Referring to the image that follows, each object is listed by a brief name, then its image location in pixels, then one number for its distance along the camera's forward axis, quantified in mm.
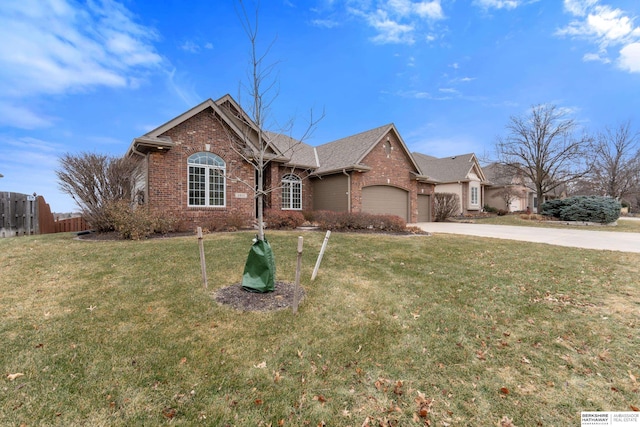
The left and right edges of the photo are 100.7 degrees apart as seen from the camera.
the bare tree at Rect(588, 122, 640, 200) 29873
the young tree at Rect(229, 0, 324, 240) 5113
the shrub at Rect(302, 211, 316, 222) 14675
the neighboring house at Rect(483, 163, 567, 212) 31592
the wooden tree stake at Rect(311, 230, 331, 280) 5582
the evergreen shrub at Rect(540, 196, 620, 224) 17812
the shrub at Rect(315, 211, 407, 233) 12258
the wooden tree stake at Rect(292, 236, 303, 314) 4031
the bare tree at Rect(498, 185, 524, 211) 31609
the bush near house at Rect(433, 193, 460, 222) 21953
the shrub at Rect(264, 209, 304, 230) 12609
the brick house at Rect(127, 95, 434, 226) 11547
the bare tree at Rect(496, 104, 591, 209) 23844
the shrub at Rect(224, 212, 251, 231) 11671
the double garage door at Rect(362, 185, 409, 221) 16953
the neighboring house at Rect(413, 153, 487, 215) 27812
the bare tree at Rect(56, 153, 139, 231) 9875
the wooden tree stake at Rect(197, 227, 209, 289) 4887
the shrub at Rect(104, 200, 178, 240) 9047
